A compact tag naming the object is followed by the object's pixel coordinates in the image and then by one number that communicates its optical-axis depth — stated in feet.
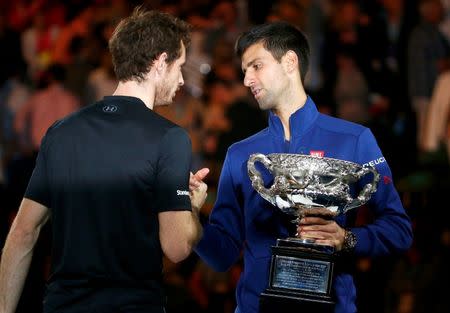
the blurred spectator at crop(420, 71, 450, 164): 42.14
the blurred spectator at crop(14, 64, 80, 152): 52.24
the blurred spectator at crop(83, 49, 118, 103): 50.35
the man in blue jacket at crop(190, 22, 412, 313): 23.68
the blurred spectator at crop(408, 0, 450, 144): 43.83
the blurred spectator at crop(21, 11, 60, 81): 56.54
